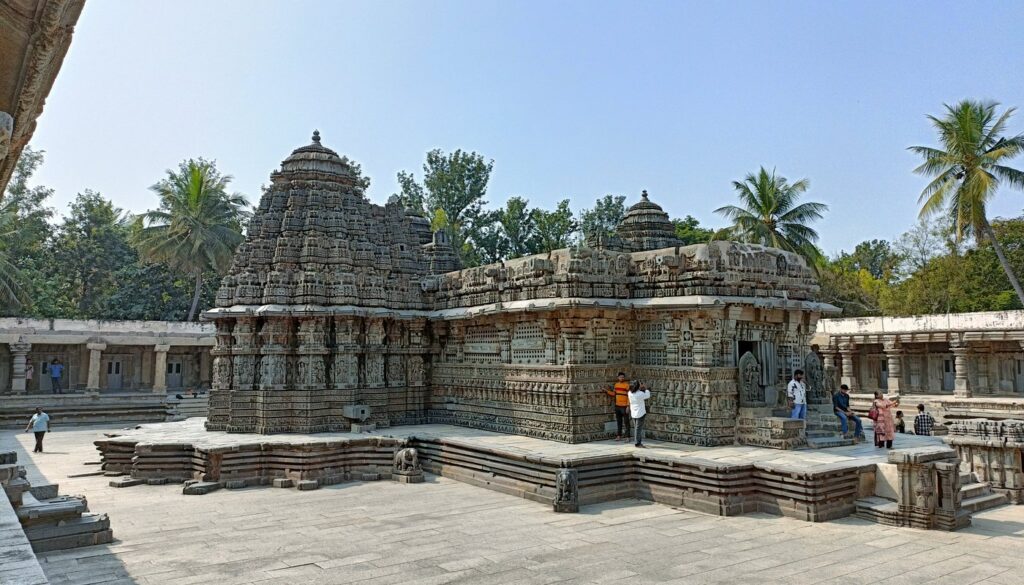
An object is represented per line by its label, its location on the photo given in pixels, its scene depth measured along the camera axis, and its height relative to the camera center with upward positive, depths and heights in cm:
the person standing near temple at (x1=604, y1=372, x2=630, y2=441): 1212 -83
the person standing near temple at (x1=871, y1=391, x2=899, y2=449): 1109 -107
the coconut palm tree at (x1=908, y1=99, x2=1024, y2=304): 2042 +594
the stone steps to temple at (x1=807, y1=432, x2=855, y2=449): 1102 -135
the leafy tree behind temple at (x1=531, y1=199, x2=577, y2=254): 3706 +708
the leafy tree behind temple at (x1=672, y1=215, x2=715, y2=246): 3628 +673
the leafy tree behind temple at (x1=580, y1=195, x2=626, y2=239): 3872 +802
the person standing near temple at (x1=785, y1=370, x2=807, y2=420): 1152 -66
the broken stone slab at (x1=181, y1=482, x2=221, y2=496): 1136 -216
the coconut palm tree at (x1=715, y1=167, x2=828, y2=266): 2741 +571
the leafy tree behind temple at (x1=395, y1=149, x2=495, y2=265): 3775 +928
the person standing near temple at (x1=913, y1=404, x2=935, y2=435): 1417 -136
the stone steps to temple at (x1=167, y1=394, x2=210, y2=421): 2284 -165
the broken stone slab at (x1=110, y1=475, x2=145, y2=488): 1198 -216
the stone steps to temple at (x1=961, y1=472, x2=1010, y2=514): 945 -195
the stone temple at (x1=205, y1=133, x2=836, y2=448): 1188 +55
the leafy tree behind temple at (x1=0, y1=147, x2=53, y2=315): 2839 +601
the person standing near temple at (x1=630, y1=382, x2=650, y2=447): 1146 -89
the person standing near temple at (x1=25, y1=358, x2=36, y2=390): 2482 -46
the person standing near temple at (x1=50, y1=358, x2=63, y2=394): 2519 -62
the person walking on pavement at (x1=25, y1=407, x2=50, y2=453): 1625 -157
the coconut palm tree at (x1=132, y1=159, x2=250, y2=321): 3120 +593
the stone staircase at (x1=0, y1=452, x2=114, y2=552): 754 -182
